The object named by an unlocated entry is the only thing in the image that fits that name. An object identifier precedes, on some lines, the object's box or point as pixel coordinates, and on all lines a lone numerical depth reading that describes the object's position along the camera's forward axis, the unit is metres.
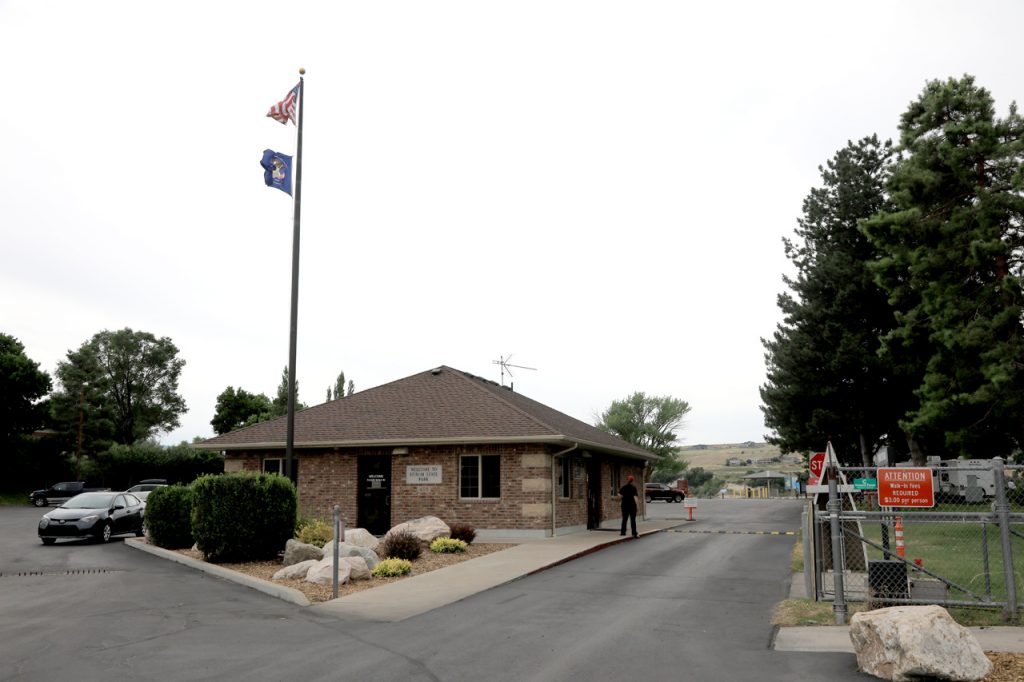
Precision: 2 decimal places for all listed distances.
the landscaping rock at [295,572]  14.03
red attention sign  10.20
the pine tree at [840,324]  34.84
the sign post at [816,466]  19.52
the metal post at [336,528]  12.18
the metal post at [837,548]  9.77
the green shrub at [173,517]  19.23
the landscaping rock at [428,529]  18.97
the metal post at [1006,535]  9.24
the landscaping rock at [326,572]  13.40
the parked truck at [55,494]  41.94
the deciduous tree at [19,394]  47.89
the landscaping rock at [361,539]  17.44
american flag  19.72
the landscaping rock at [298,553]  15.04
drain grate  14.94
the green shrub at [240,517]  16.28
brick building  22.31
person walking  22.08
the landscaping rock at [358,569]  14.04
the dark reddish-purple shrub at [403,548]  16.59
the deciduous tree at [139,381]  76.56
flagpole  18.53
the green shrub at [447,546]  18.16
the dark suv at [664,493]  54.31
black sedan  20.89
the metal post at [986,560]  9.71
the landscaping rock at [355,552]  14.86
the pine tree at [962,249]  21.48
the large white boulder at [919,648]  7.06
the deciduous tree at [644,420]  68.81
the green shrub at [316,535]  17.56
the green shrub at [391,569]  14.57
